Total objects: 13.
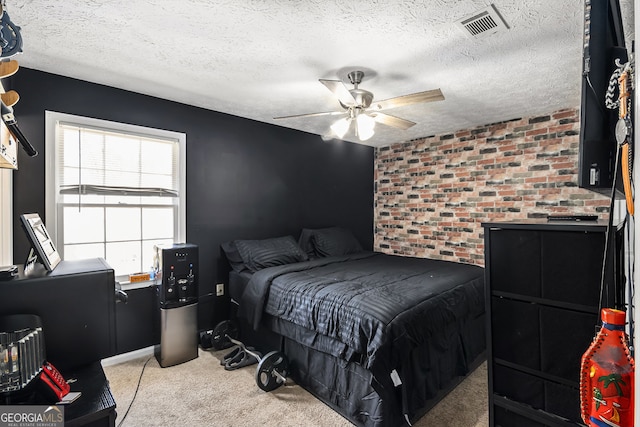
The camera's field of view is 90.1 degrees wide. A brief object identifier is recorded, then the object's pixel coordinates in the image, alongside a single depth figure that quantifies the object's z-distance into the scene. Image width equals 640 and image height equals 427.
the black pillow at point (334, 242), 4.16
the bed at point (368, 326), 1.98
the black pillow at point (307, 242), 4.17
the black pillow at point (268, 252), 3.39
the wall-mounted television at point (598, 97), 0.84
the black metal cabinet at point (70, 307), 1.13
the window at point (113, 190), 2.65
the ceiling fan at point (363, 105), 2.21
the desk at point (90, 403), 1.00
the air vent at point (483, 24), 1.77
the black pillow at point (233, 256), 3.43
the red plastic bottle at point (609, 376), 0.64
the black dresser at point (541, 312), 1.14
